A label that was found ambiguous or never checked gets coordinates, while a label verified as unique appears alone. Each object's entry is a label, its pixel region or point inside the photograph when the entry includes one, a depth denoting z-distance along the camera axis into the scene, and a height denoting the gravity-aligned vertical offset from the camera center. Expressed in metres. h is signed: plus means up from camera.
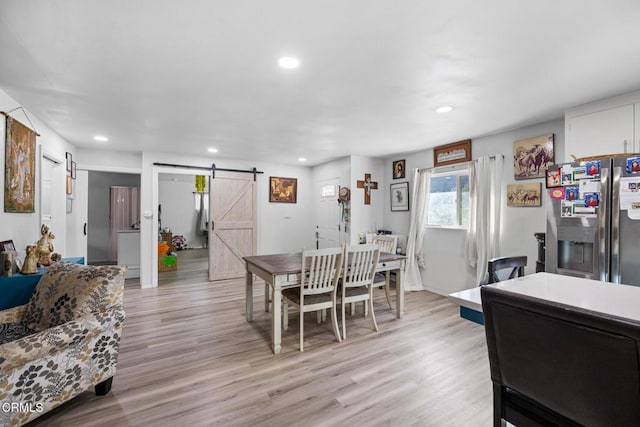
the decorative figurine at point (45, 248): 2.82 -0.38
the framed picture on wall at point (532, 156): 3.21 +0.68
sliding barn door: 5.41 -0.21
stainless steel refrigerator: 2.09 -0.03
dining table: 2.64 -0.63
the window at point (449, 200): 4.23 +0.22
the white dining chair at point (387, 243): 3.78 -0.45
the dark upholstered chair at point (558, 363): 0.69 -0.41
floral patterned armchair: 1.50 -0.79
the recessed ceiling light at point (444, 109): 2.80 +1.05
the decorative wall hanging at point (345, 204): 5.18 +0.17
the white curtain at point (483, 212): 3.65 +0.03
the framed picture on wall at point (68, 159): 4.17 +0.76
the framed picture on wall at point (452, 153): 4.08 +0.90
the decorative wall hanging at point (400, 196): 4.98 +0.31
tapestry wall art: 2.57 +0.41
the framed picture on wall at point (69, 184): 4.27 +0.40
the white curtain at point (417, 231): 4.61 -0.28
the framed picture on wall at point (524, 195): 3.30 +0.24
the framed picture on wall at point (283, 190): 6.00 +0.49
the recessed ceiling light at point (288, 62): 1.95 +1.04
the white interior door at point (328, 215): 5.62 -0.04
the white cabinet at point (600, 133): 2.43 +0.75
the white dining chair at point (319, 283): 2.70 -0.69
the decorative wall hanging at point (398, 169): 5.09 +0.81
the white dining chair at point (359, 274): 2.93 -0.65
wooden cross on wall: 5.24 +0.50
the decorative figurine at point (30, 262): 2.48 -0.45
